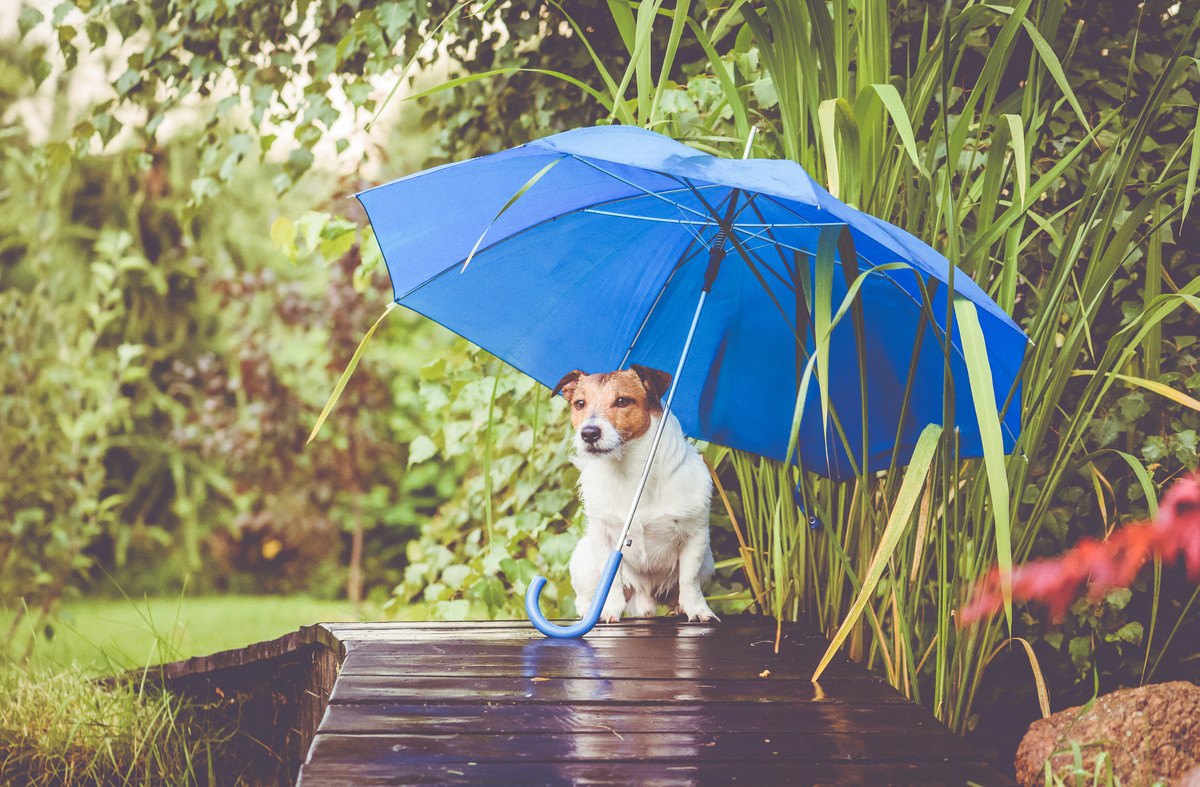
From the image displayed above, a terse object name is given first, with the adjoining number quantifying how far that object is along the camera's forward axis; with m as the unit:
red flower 1.67
